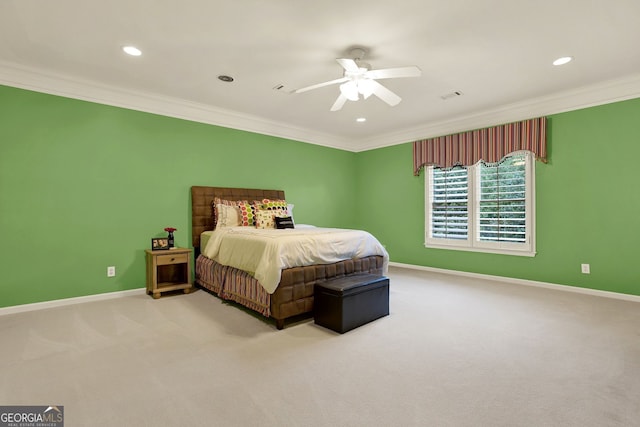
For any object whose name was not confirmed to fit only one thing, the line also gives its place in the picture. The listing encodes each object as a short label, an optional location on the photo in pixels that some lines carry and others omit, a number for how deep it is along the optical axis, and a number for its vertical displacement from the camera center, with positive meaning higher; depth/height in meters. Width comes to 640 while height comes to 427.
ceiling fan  2.72 +1.20
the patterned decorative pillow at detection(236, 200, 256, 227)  4.56 -0.07
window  4.56 +0.01
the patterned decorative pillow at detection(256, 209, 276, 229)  4.44 -0.15
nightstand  3.87 -0.82
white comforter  2.94 -0.43
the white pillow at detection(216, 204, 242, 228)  4.46 -0.10
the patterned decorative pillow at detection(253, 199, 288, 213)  4.69 +0.06
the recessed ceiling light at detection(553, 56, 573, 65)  3.17 +1.51
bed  2.95 -0.74
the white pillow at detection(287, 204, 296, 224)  4.85 -0.01
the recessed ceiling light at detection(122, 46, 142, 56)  2.96 +1.54
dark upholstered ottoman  2.80 -0.88
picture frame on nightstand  4.03 -0.45
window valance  4.36 +0.98
